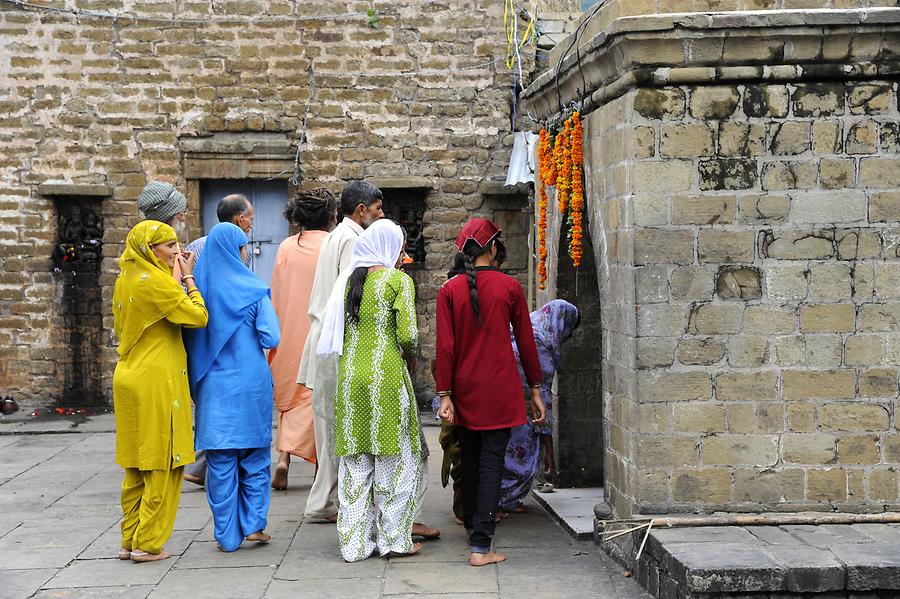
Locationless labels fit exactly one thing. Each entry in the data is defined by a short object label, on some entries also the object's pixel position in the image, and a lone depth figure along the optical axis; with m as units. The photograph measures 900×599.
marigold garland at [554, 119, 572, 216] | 6.97
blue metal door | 11.77
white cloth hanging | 11.08
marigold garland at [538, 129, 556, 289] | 7.70
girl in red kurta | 5.96
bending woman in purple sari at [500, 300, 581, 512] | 6.88
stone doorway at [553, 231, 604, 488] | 7.68
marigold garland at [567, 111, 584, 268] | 6.76
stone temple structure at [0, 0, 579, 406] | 11.53
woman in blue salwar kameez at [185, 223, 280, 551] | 6.14
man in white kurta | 6.78
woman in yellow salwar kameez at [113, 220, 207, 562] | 5.90
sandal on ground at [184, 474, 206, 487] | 7.92
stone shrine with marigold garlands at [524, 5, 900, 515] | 5.72
